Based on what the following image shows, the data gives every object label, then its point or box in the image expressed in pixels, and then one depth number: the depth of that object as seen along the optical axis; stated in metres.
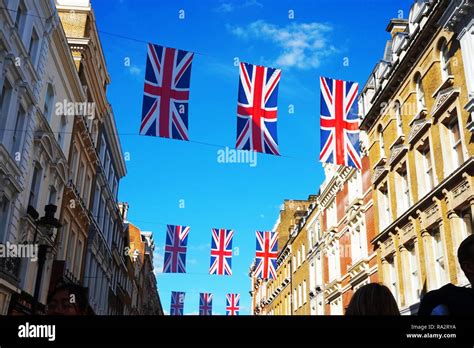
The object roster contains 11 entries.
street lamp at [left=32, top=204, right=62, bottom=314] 13.61
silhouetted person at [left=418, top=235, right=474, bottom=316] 3.15
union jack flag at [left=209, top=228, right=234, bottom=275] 28.52
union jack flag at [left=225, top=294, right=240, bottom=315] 47.25
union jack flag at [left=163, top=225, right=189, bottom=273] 28.12
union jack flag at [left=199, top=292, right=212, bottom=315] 46.44
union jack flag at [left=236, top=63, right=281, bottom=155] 15.49
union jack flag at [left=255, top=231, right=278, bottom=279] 34.31
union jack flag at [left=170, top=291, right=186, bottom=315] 46.00
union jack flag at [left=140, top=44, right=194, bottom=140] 14.73
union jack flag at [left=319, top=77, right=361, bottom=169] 16.95
